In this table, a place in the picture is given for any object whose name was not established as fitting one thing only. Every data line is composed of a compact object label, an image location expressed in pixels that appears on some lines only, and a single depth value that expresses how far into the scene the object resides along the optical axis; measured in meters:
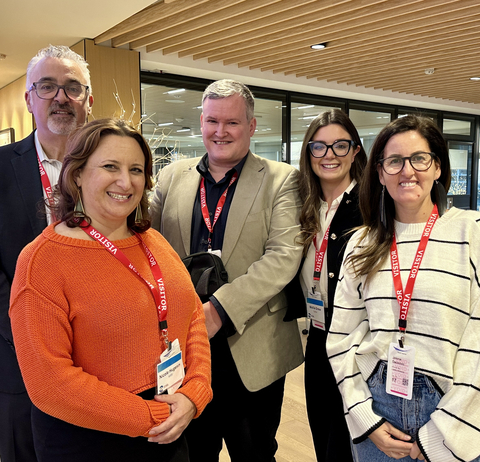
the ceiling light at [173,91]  6.84
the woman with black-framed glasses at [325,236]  1.98
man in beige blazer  1.92
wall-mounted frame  7.67
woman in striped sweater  1.37
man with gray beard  1.61
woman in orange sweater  1.17
